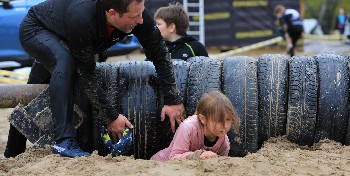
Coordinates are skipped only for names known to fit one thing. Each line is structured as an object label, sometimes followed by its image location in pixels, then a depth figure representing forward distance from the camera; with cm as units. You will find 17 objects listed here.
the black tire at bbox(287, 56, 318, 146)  859
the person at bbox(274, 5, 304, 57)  3006
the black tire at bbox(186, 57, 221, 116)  866
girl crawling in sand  718
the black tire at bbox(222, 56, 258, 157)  853
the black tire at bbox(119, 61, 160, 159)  871
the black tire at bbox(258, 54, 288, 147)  870
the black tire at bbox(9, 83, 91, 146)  859
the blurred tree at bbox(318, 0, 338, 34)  8706
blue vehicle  2017
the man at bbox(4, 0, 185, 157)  759
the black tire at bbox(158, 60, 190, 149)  872
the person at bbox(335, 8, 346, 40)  5544
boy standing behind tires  1073
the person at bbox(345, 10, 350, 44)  4315
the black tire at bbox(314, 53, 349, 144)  857
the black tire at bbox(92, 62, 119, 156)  873
